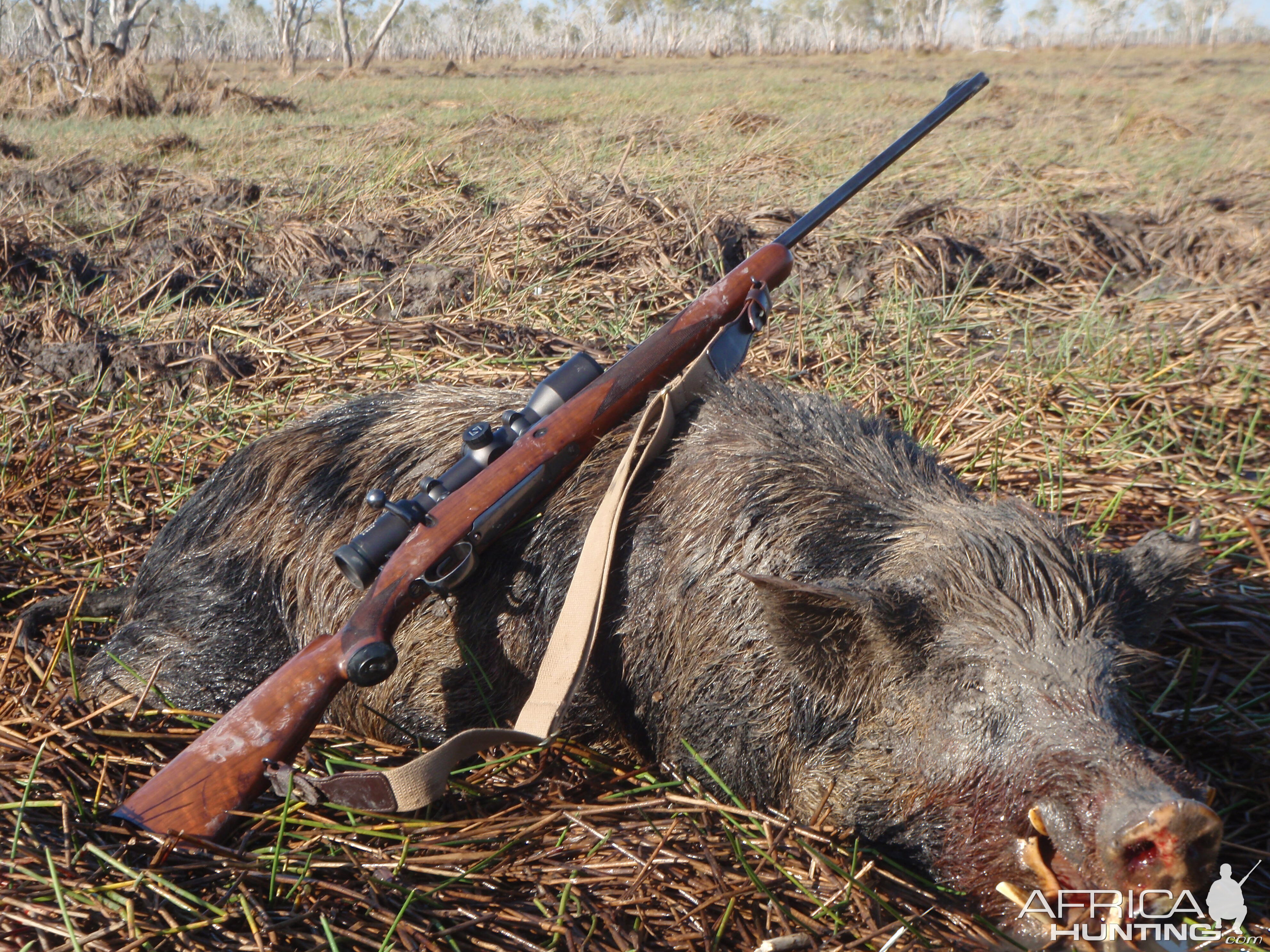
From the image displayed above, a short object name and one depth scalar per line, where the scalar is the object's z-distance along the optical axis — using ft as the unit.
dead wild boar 6.57
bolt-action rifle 7.50
